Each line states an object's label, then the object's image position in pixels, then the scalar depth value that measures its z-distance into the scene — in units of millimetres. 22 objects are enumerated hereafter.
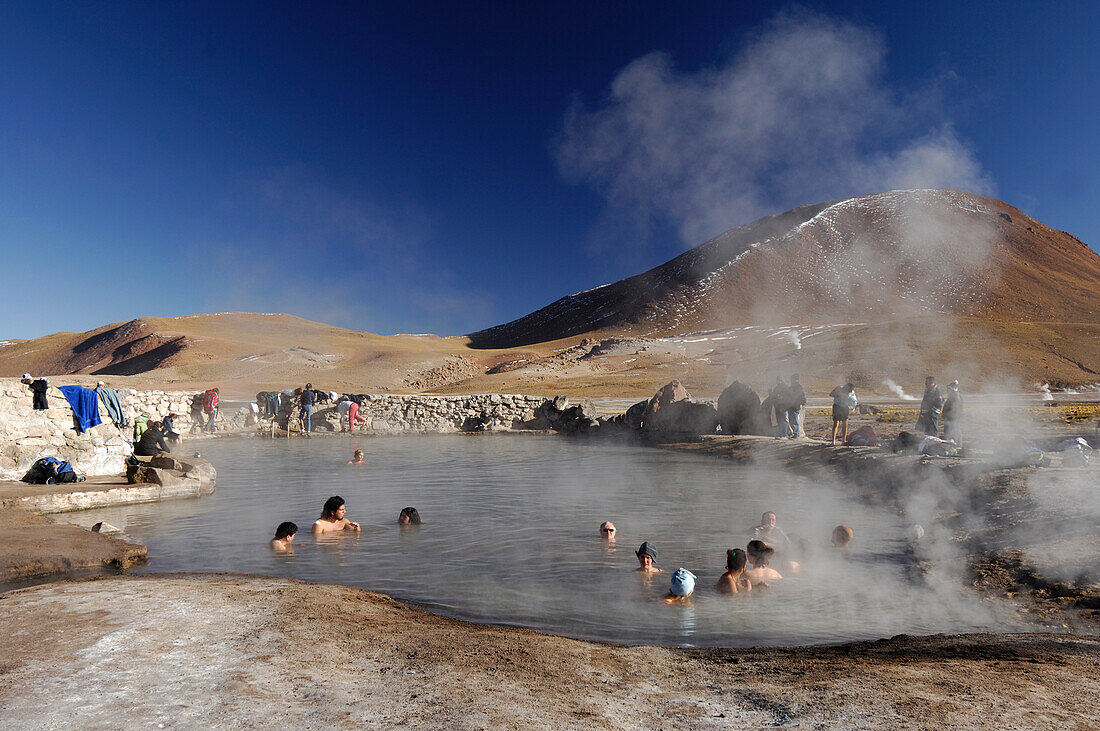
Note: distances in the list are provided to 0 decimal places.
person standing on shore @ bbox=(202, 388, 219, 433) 20359
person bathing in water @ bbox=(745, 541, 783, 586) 5629
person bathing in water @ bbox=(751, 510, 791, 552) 6445
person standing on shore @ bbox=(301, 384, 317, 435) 21609
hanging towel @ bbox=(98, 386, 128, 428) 11359
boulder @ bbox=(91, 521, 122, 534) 6961
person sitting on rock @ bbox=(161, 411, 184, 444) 15923
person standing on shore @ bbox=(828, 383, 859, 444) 12477
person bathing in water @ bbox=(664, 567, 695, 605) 5223
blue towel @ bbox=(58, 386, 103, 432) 10508
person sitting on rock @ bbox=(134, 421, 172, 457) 12398
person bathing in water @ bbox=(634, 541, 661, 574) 6007
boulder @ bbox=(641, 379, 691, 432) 19203
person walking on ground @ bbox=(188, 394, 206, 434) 20750
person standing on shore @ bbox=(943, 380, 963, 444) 10266
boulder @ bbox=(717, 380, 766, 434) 16297
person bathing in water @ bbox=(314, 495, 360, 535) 7648
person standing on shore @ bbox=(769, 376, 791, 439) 14104
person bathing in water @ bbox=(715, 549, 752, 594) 5402
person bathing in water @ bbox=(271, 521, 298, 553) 6920
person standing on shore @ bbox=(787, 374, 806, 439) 13711
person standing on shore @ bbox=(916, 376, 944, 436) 10703
